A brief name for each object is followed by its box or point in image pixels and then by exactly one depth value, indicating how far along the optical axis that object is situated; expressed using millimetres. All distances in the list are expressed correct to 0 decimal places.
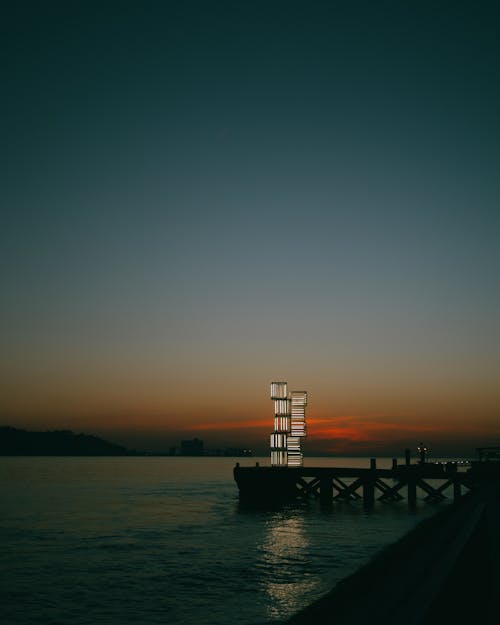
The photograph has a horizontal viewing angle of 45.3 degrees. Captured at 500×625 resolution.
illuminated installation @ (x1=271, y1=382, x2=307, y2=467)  63531
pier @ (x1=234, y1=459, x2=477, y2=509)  59781
